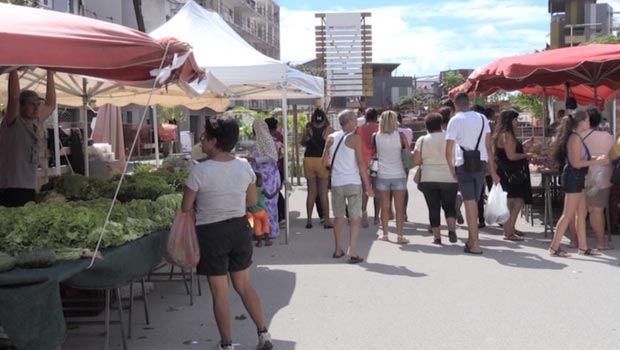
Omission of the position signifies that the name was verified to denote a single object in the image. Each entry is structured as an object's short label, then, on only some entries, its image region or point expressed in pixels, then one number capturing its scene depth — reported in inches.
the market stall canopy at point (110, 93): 327.0
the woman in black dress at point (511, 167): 358.6
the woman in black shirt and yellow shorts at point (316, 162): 412.8
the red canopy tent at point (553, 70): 348.2
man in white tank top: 312.8
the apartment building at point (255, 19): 2367.6
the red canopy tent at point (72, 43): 159.0
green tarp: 150.9
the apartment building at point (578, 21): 1566.2
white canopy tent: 354.0
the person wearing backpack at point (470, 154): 323.6
